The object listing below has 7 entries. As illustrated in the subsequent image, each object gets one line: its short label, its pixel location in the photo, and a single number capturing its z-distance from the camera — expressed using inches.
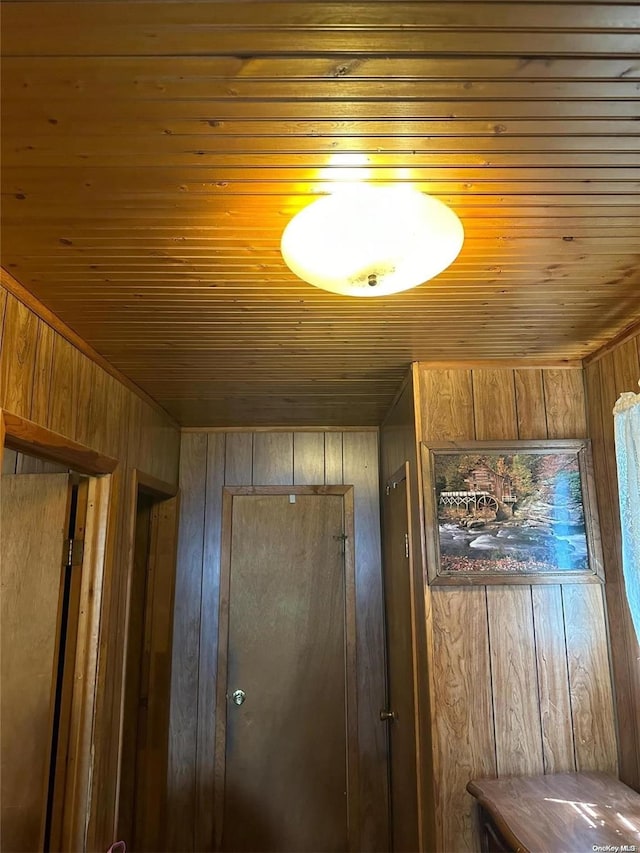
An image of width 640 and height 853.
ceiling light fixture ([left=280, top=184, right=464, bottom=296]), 43.4
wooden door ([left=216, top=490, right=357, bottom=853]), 115.1
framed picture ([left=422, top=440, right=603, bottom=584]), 79.3
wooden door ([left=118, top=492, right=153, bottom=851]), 111.6
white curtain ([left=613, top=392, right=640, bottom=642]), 67.4
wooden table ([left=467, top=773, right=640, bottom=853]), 55.5
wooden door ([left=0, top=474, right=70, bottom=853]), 74.3
